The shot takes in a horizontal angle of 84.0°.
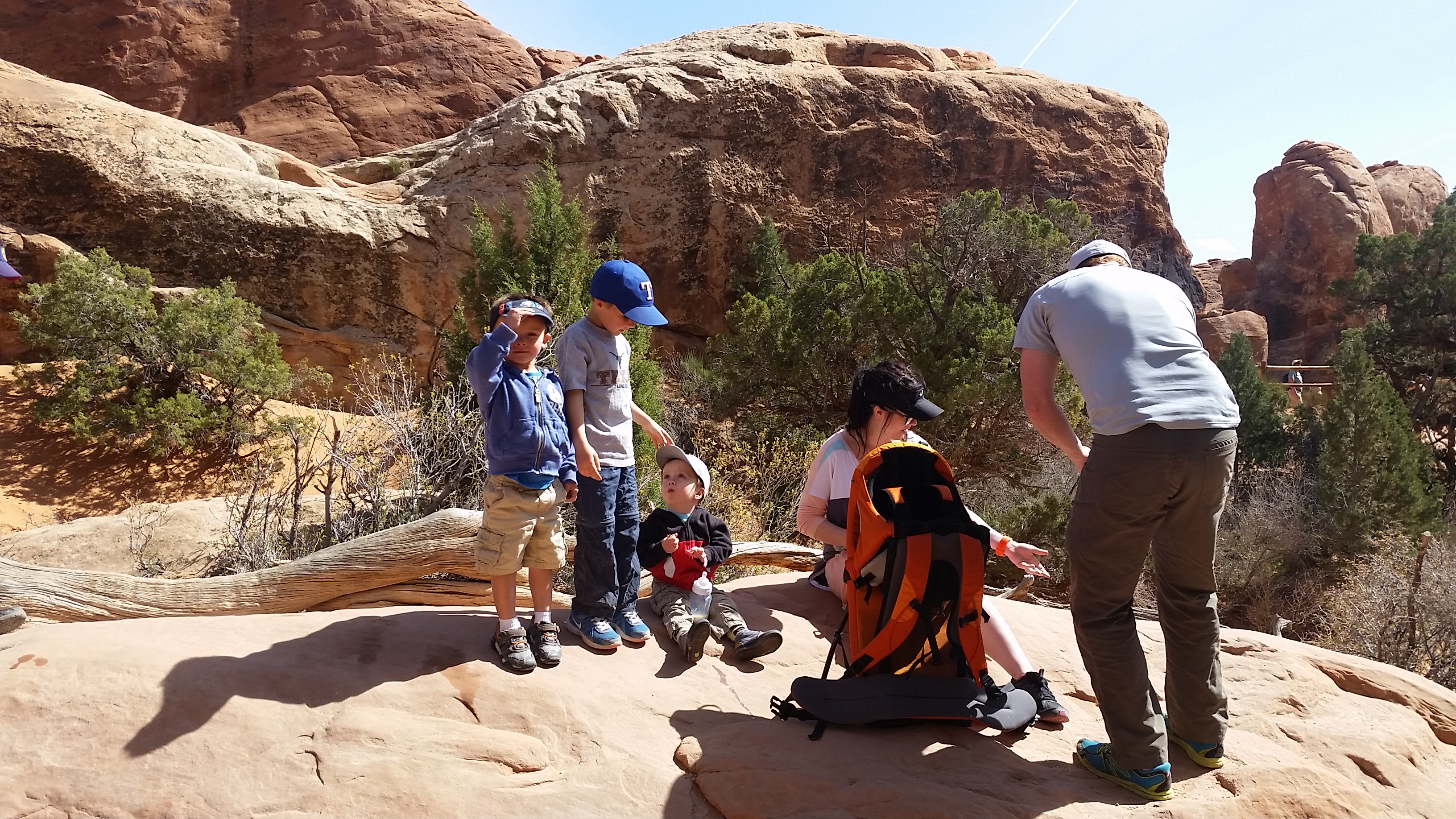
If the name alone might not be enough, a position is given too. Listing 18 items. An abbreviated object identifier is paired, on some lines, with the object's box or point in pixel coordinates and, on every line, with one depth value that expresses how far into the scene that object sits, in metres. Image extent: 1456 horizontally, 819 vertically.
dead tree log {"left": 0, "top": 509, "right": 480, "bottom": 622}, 3.59
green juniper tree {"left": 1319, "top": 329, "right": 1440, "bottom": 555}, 13.13
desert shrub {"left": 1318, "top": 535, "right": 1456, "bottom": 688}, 9.91
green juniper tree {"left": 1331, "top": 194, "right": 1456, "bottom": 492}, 17.59
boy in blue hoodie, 2.85
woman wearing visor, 2.78
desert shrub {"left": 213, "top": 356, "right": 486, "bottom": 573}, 5.83
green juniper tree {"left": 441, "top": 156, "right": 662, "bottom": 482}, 8.79
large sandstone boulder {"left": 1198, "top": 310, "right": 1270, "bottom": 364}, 26.14
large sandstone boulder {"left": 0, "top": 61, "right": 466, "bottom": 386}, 10.75
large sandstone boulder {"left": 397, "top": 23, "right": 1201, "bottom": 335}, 14.43
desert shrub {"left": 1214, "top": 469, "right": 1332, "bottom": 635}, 12.90
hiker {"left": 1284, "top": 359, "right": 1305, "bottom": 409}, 20.41
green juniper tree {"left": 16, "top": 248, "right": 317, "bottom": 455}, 9.30
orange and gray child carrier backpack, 2.40
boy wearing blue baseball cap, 3.08
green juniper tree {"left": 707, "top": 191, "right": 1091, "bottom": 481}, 10.44
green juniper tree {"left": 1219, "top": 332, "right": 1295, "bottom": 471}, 16.31
